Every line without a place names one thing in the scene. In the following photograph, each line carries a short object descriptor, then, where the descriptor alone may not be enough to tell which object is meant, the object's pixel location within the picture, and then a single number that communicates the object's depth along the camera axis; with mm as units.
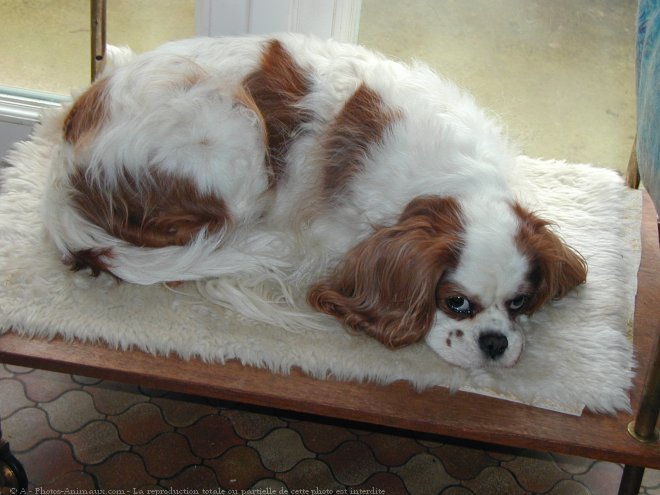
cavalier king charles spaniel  1750
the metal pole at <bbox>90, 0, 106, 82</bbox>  2289
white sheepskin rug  1731
